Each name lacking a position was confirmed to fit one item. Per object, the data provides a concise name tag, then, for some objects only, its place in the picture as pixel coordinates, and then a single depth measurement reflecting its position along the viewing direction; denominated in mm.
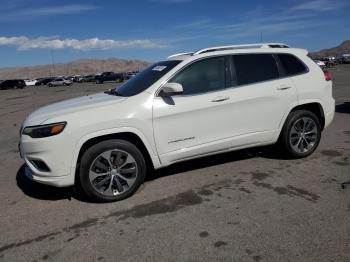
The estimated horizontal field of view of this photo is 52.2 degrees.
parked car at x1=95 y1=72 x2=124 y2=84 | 56125
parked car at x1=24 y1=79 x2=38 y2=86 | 68688
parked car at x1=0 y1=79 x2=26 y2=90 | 53281
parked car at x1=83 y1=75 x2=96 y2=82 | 65500
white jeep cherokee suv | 4238
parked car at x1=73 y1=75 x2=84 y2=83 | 67675
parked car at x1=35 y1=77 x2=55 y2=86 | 66550
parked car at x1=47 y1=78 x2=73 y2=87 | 57438
